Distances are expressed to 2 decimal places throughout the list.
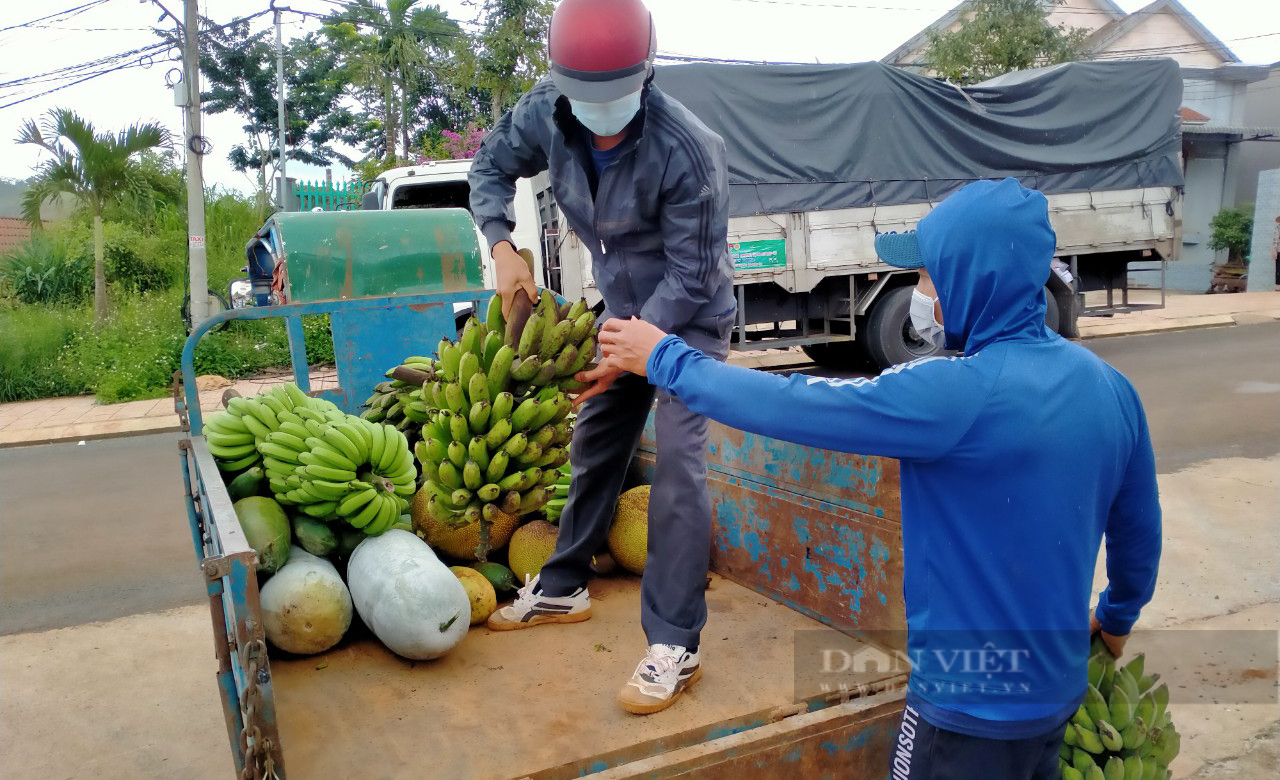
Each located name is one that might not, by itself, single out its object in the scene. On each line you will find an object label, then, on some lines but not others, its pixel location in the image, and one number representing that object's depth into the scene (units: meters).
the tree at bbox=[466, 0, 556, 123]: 16.19
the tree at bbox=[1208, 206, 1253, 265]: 19.67
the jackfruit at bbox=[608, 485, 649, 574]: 3.12
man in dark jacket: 2.21
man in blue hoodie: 1.48
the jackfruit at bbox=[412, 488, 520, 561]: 3.08
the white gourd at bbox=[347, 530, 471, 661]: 2.34
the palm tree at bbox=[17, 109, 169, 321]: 12.70
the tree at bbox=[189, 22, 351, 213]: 27.36
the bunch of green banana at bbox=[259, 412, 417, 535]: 2.71
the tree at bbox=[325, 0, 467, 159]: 19.95
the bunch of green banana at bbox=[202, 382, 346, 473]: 2.97
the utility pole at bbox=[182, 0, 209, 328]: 11.91
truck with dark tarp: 9.64
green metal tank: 3.91
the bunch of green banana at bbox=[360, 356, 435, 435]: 3.43
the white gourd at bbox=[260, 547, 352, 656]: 2.42
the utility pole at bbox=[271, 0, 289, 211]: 18.60
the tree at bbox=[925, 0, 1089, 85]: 17.62
